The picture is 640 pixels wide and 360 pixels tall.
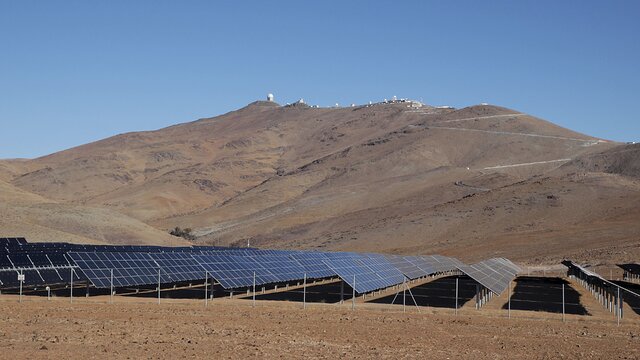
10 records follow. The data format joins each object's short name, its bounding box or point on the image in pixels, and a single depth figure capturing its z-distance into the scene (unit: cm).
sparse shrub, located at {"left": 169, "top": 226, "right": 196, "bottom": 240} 11296
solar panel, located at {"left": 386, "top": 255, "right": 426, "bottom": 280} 4429
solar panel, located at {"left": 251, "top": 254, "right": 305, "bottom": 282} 3891
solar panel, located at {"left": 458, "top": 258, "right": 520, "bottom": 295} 3325
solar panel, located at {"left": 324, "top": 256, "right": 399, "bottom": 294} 3438
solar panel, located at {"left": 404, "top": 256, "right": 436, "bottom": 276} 4945
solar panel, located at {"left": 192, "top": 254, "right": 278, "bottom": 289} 3432
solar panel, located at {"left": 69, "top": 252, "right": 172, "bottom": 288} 3262
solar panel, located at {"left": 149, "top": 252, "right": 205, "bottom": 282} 3675
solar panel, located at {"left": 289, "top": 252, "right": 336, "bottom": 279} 4225
